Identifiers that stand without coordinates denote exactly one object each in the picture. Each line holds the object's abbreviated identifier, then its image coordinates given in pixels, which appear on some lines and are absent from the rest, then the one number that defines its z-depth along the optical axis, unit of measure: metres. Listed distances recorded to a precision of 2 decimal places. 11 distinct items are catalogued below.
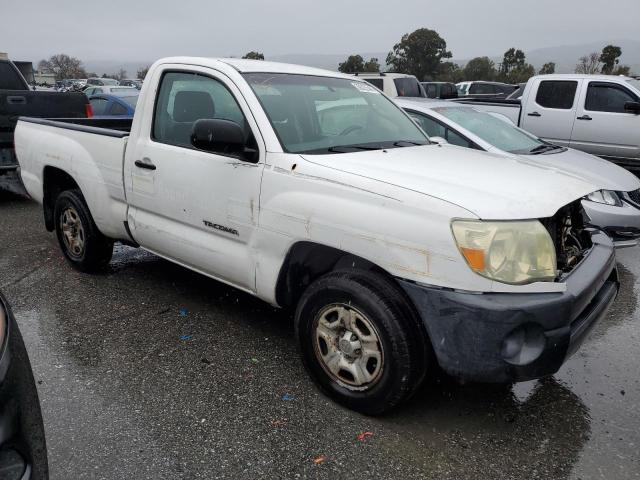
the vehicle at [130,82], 33.07
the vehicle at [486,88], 22.84
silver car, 5.24
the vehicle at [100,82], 31.46
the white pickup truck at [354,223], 2.45
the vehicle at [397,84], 12.90
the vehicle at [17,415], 1.51
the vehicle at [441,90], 16.25
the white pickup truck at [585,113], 9.25
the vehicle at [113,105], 9.56
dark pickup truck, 7.14
